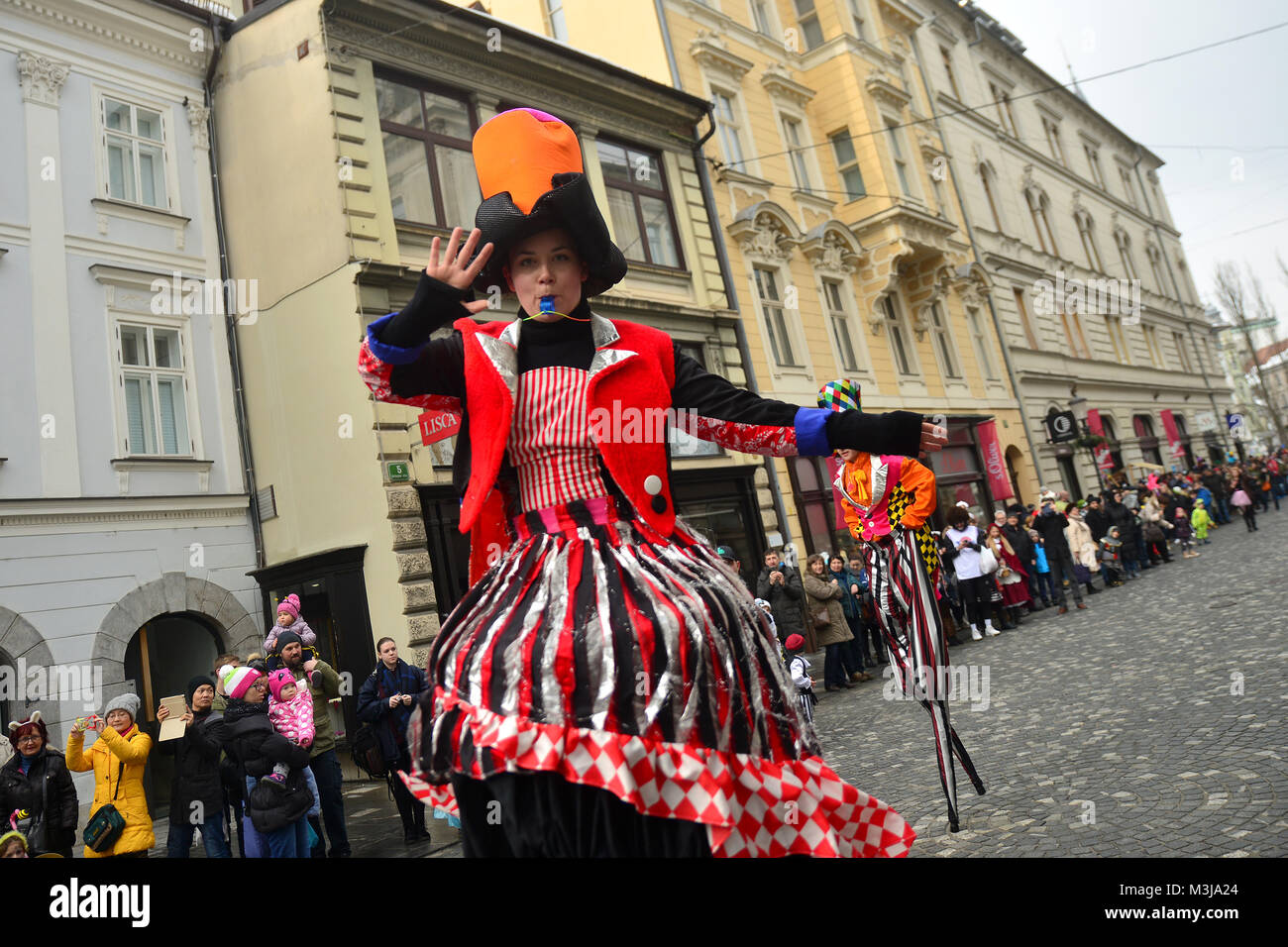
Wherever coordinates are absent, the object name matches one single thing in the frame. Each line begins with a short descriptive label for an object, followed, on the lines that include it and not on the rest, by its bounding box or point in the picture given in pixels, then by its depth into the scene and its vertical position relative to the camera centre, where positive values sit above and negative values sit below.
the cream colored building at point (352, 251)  10.93 +5.29
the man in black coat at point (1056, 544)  14.45 -0.18
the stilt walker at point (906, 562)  4.50 +0.00
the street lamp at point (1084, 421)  23.34 +2.77
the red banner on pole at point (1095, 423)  28.39 +3.01
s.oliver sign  22.84 +1.94
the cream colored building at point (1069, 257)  26.62 +9.11
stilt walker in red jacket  1.75 +0.07
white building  10.21 +3.94
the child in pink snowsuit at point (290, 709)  6.66 -0.20
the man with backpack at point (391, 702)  7.61 -0.32
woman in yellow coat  6.34 -0.40
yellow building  18.02 +7.53
